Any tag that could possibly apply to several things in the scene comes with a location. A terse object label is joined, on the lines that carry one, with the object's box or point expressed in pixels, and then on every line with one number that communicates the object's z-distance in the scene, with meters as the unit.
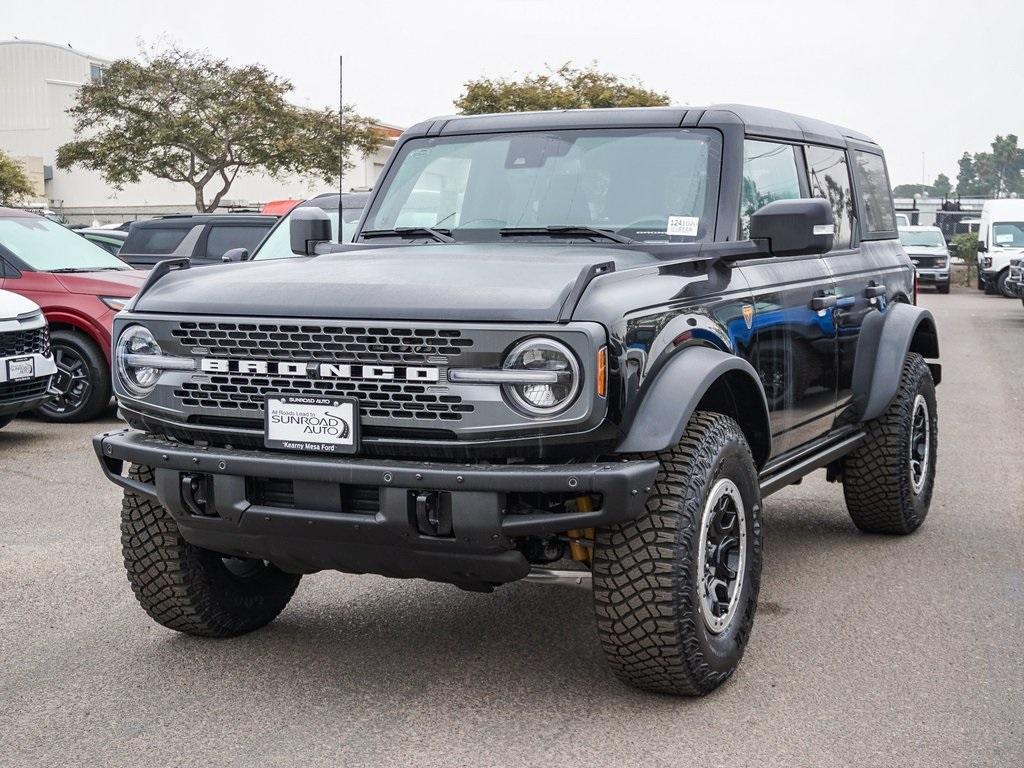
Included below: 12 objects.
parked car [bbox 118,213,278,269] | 14.99
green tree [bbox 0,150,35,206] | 53.88
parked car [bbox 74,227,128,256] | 21.53
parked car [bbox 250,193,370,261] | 11.43
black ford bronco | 3.93
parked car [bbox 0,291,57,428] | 9.62
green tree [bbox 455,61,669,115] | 43.91
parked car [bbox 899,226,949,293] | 34.59
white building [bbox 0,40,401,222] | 67.44
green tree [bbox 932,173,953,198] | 187.64
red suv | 11.23
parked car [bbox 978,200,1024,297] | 31.53
